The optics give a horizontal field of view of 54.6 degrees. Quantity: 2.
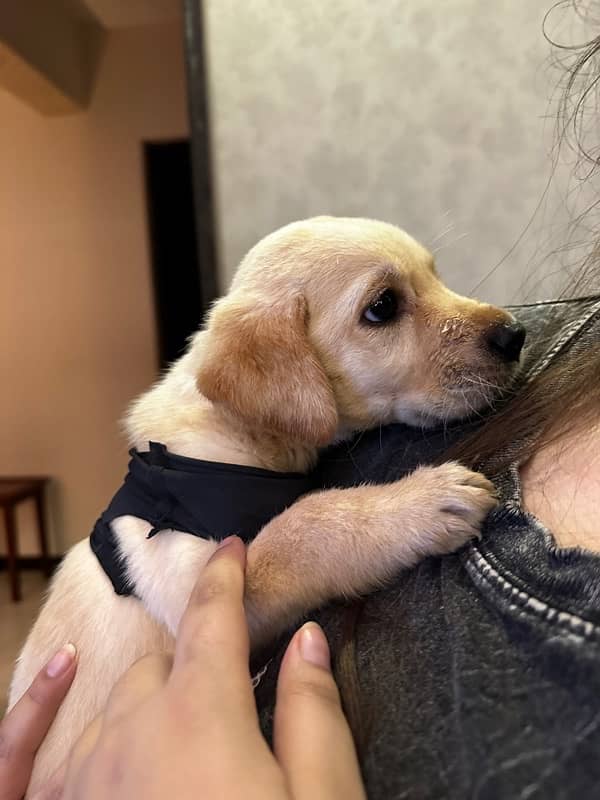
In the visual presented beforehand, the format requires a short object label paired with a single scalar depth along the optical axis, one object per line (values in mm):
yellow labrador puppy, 227
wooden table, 1328
